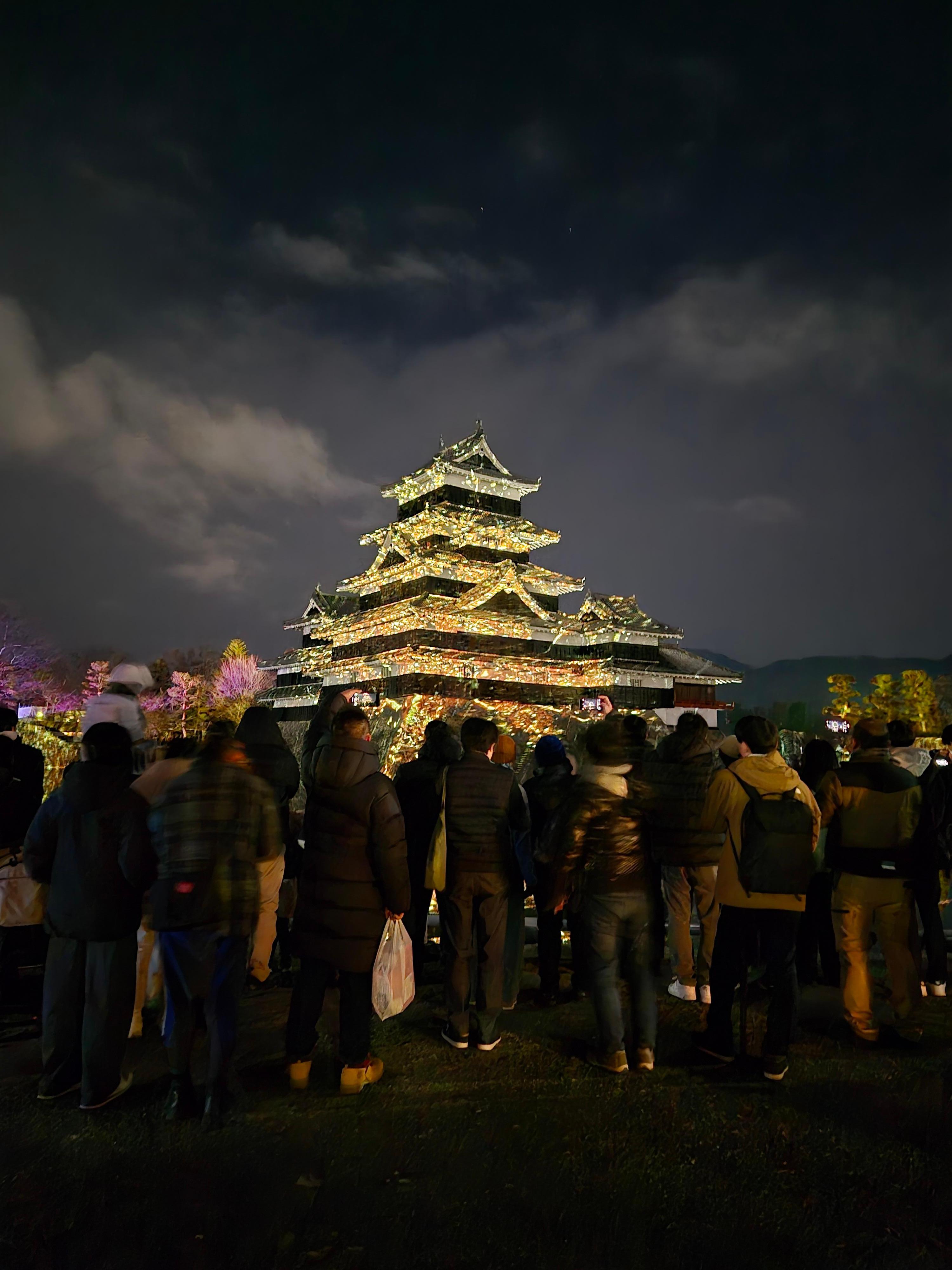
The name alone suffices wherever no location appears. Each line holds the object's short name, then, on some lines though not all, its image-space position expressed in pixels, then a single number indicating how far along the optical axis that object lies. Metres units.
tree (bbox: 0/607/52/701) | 42.38
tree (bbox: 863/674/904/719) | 49.84
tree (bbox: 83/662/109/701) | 53.78
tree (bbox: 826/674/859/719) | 49.66
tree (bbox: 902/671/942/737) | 48.09
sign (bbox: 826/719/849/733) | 43.53
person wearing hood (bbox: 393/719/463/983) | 5.85
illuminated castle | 21.67
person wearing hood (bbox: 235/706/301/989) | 5.05
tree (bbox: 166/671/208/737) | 45.00
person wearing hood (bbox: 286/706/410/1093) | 3.98
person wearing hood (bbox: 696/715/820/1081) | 4.27
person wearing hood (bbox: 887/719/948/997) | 5.36
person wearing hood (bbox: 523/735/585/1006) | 5.60
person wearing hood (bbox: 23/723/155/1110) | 3.92
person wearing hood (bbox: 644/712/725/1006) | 5.53
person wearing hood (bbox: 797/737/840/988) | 5.93
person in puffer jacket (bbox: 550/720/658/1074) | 4.34
